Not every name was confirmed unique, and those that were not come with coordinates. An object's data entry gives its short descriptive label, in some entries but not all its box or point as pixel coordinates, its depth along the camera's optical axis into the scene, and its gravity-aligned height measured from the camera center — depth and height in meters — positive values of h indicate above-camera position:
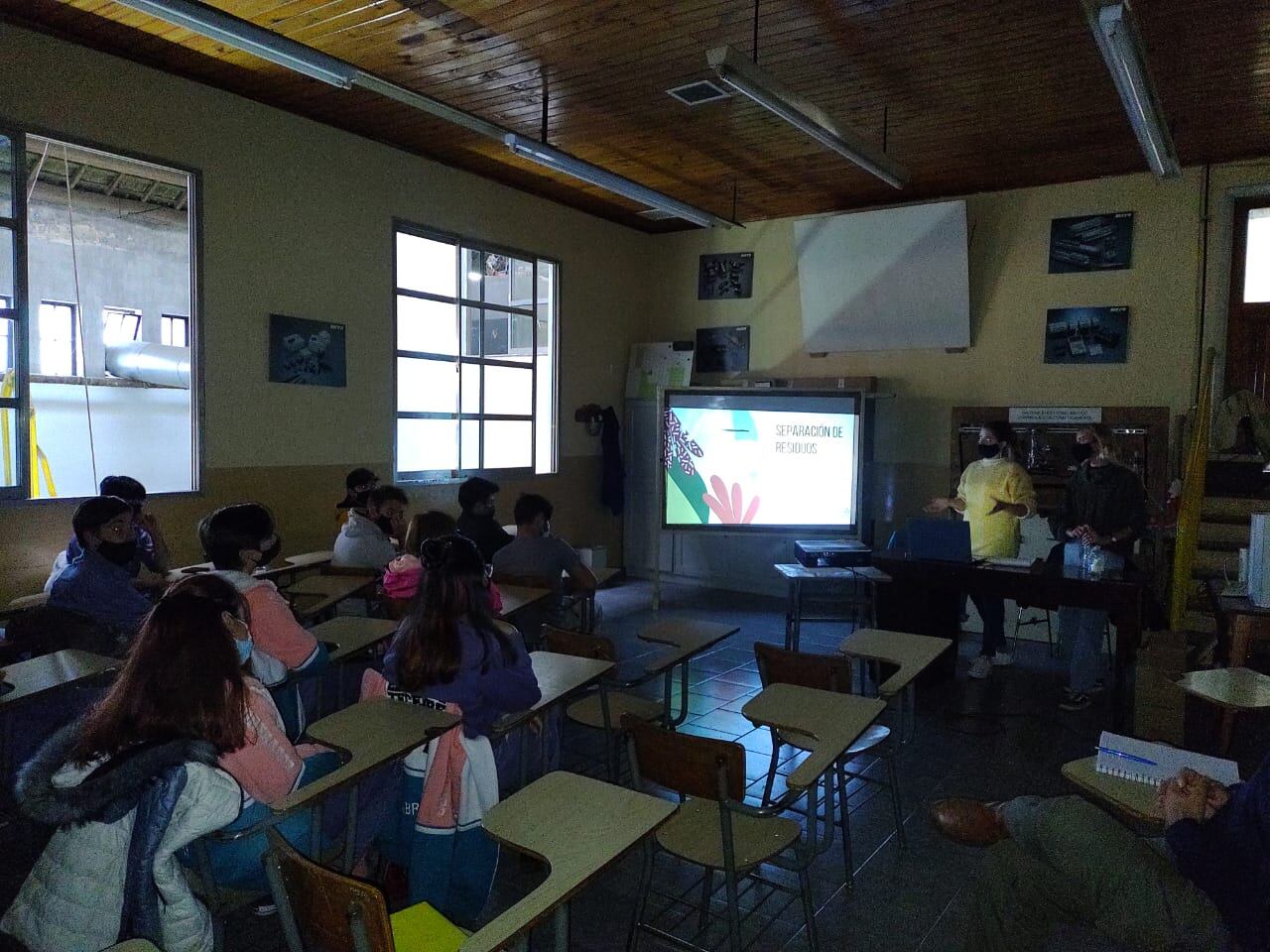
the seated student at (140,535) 3.94 -0.62
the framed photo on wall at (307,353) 5.24 +0.36
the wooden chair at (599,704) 3.07 -1.05
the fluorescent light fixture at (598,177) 4.60 +1.39
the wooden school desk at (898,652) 2.76 -0.81
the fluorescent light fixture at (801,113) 3.49 +1.41
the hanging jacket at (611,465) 7.89 -0.44
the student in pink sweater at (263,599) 2.63 -0.58
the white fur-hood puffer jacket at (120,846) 1.61 -0.83
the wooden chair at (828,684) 2.79 -0.88
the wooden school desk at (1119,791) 1.85 -0.80
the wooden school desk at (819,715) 2.15 -0.82
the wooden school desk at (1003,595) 4.06 -0.85
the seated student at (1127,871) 1.69 -0.95
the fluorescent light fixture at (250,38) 3.04 +1.40
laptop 4.68 -0.64
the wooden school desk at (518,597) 3.72 -0.81
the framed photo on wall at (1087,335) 6.11 +0.63
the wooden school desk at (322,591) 3.74 -0.83
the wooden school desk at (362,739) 1.88 -0.79
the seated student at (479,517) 4.77 -0.56
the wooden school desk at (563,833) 1.43 -0.82
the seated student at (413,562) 3.72 -0.66
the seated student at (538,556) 4.27 -0.70
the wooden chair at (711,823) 2.05 -1.07
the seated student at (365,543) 4.58 -0.69
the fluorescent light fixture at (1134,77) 3.06 +1.41
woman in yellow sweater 5.16 -0.51
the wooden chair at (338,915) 1.43 -0.87
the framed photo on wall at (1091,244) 6.07 +1.28
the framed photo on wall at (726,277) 7.73 +1.27
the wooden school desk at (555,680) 2.40 -0.81
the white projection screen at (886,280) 6.53 +1.11
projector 5.63 -0.88
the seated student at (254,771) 1.90 -0.80
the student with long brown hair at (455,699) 2.30 -0.78
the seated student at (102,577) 3.21 -0.63
